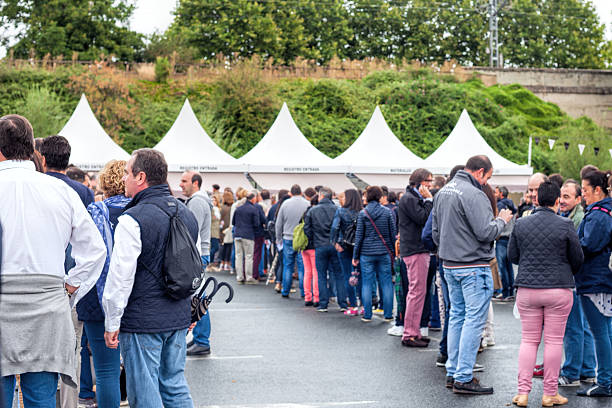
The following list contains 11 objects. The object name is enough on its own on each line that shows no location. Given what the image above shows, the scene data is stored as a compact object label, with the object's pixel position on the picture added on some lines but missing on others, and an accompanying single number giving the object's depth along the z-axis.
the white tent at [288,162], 20.33
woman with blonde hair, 5.33
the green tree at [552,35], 65.06
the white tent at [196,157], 19.97
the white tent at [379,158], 20.38
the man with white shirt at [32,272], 4.02
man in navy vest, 4.58
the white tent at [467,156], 20.75
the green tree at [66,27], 49.50
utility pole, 53.70
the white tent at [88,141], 20.05
